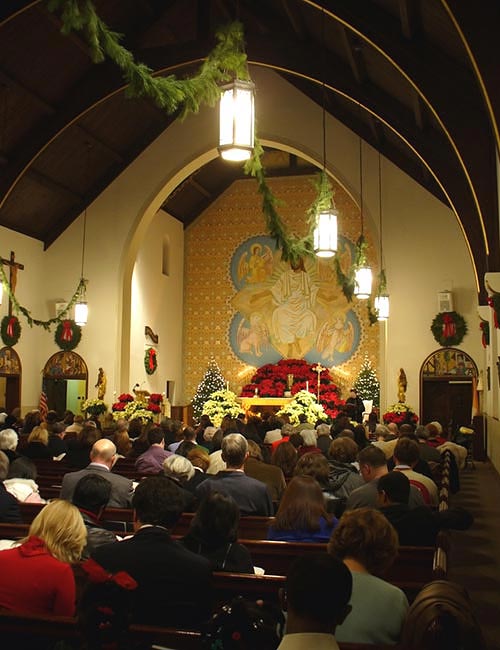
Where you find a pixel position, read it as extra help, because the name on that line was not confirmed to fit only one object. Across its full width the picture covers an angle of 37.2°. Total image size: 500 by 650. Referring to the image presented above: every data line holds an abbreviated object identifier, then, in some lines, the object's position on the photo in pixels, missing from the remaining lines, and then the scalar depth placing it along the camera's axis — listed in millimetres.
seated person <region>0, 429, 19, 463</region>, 6820
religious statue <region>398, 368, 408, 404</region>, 17312
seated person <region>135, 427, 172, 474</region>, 7734
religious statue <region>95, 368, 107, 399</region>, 18188
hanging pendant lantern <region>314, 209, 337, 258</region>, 7441
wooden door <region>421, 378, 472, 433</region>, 17531
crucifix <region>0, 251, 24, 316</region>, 17797
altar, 19438
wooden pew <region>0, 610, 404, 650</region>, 2396
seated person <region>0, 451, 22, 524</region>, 4676
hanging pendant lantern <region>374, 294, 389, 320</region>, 14922
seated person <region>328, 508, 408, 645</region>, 2443
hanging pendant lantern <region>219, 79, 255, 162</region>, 5649
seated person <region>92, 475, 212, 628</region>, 2857
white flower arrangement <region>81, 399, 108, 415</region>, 16875
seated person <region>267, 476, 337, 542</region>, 4191
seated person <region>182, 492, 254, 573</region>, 3240
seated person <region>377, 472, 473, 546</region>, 3992
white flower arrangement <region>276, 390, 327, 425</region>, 12297
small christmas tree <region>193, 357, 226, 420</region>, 21125
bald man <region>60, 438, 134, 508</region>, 5516
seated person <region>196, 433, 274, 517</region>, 5145
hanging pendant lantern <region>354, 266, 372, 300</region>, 11695
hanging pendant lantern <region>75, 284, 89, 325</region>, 16883
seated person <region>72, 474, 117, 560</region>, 3887
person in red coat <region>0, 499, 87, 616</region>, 2721
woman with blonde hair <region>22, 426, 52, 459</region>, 8422
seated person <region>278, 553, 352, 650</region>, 1831
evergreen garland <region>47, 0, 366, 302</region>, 4793
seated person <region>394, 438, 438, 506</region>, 5707
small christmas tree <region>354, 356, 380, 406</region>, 19141
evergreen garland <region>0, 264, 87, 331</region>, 15711
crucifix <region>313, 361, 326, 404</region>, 20047
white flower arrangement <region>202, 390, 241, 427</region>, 12172
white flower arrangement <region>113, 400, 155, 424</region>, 13172
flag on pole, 16783
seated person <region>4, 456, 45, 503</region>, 5668
